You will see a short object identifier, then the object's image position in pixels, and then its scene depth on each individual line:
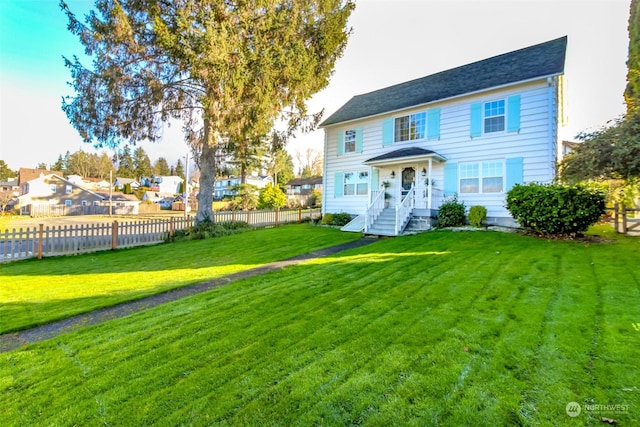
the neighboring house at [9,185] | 58.76
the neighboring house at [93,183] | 57.81
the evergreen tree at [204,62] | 11.57
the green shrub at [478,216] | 11.80
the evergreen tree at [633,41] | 13.59
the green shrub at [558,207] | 8.97
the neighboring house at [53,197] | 39.97
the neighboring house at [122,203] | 46.55
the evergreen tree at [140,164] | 84.04
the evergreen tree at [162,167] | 92.21
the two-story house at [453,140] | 11.27
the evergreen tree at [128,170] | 80.15
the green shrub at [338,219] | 16.22
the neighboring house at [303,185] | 55.06
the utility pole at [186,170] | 24.66
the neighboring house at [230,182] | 63.59
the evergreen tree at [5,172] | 75.06
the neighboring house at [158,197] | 60.39
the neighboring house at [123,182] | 68.00
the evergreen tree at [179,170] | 93.06
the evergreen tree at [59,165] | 82.31
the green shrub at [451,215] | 12.30
